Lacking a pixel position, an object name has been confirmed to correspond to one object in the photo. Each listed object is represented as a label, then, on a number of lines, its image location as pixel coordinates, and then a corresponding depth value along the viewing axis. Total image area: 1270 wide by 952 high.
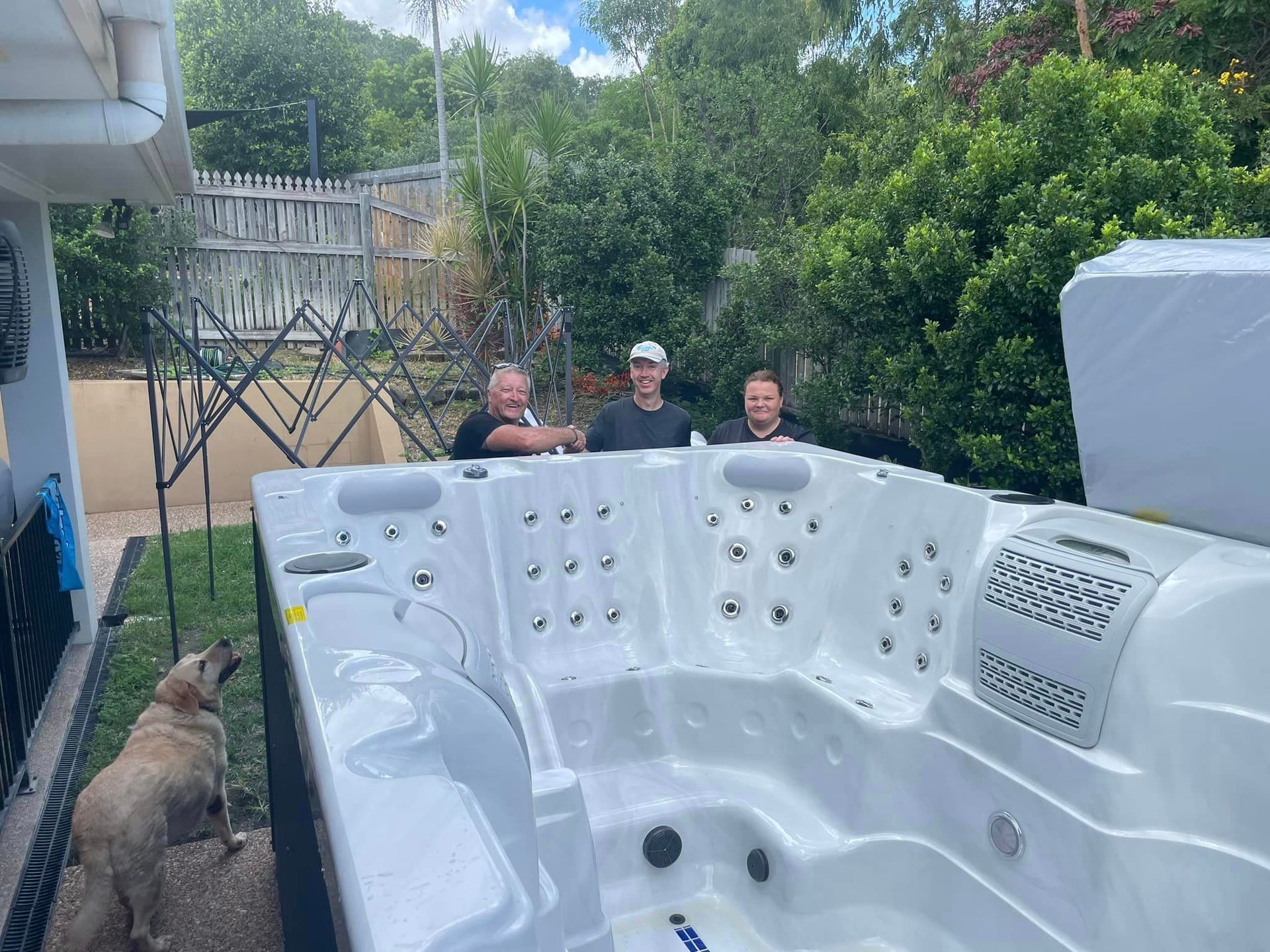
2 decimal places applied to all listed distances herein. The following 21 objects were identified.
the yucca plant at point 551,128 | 8.46
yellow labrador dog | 1.97
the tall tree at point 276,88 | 15.05
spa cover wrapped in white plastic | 1.54
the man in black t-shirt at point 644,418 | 3.84
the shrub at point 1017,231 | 3.66
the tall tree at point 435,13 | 15.86
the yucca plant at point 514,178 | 8.21
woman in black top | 3.63
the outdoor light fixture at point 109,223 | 7.62
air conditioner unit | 2.24
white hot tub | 1.03
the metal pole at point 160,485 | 3.54
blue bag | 3.44
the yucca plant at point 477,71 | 9.50
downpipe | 2.25
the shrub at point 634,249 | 7.40
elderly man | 3.47
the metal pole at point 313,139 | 13.34
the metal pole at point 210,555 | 4.12
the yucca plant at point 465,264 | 8.71
